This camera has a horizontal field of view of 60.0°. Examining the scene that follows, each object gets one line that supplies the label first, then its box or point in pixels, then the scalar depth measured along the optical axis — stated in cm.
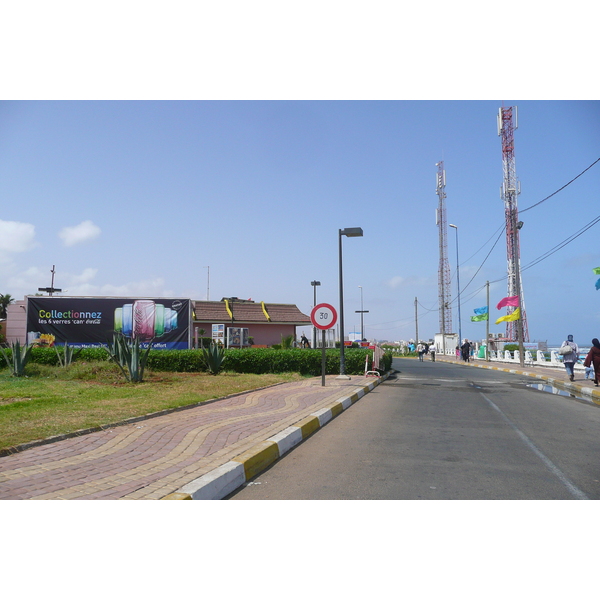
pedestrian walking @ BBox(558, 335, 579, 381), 1883
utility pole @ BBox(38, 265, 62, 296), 3995
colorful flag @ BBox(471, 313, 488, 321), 4538
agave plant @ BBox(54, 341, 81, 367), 1673
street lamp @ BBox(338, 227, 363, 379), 1616
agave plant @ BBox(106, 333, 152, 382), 1366
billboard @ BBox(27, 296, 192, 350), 2778
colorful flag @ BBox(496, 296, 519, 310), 3203
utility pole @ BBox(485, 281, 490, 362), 4452
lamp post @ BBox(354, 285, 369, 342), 5714
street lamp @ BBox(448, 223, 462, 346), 5147
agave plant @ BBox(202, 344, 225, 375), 1706
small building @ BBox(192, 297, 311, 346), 3616
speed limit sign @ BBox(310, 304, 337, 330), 1404
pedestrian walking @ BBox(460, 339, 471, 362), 3950
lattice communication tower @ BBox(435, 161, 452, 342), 6594
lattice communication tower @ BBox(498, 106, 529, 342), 4853
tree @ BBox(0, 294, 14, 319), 5419
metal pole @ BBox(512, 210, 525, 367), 2748
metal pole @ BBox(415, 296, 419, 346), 7268
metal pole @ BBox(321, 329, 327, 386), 1367
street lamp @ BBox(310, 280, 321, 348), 3934
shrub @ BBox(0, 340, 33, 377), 1509
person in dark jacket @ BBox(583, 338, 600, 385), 1589
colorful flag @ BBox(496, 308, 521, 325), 3231
